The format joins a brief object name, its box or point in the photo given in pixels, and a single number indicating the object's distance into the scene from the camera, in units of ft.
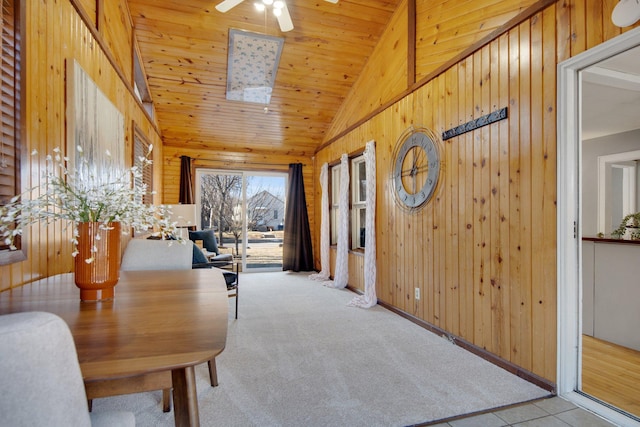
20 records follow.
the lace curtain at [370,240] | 13.12
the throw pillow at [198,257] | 11.27
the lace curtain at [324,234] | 18.65
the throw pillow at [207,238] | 17.31
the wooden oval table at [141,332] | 2.62
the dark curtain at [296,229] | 20.90
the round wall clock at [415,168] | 10.18
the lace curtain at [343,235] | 16.33
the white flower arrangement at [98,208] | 3.97
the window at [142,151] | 12.61
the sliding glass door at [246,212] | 20.39
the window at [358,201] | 16.17
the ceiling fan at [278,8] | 9.24
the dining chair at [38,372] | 1.67
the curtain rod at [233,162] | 19.86
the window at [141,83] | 13.24
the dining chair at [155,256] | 7.31
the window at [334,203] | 18.88
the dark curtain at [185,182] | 18.84
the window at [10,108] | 4.62
